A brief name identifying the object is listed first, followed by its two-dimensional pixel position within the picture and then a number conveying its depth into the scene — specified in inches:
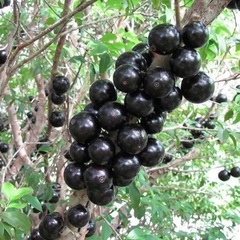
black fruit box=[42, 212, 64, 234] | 15.8
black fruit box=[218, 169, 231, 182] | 44.6
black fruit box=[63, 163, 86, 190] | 14.3
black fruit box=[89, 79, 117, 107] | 14.5
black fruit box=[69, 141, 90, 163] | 14.4
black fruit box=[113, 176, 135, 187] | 14.3
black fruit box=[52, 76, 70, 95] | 26.0
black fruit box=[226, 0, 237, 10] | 14.8
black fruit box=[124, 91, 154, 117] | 13.5
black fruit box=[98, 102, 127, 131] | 13.6
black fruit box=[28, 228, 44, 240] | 23.5
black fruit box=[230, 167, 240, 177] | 43.6
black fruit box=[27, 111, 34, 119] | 42.3
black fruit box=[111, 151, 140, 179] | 13.7
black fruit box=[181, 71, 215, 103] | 14.2
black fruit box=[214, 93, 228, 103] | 39.0
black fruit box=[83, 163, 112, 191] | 13.5
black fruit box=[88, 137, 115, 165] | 13.5
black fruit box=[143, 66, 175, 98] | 13.2
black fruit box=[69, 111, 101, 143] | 14.0
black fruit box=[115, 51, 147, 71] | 14.4
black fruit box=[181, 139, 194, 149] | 38.3
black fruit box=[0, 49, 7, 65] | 27.1
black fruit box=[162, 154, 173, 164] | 38.4
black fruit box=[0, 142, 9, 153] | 40.4
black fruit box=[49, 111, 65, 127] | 29.9
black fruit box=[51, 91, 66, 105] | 27.2
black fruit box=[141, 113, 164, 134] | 14.2
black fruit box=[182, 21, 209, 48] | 13.2
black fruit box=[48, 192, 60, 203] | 29.2
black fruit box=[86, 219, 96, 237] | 20.6
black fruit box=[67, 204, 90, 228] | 14.3
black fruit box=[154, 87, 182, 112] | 14.0
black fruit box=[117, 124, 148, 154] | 13.4
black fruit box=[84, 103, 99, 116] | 15.0
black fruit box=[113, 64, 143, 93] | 13.7
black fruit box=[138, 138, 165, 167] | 14.4
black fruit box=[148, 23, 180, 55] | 13.4
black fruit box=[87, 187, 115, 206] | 14.0
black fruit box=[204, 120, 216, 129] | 37.5
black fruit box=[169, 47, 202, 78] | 13.3
